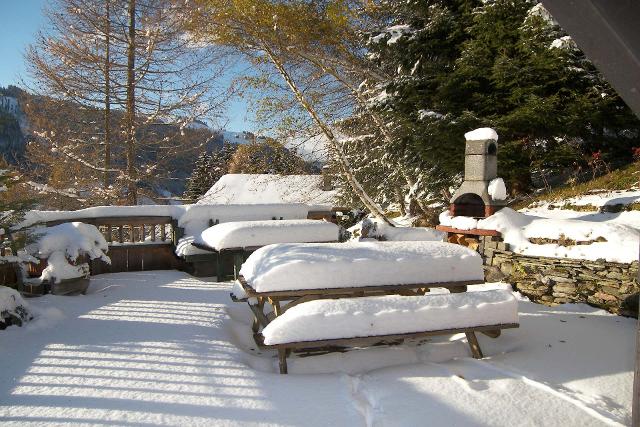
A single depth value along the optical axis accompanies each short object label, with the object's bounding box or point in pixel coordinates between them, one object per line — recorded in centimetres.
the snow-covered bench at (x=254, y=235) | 646
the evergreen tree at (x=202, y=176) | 2938
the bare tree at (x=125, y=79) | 1048
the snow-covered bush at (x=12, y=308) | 386
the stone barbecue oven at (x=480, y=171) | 611
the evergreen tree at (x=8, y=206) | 425
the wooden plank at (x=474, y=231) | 584
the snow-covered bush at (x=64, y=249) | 510
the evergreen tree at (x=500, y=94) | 788
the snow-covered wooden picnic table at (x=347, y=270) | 360
